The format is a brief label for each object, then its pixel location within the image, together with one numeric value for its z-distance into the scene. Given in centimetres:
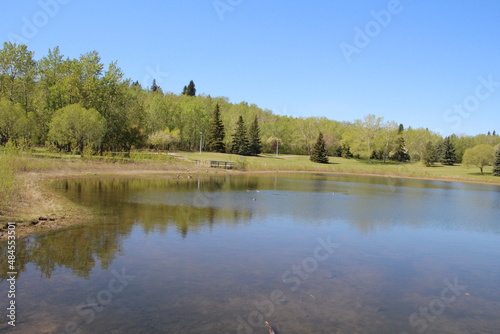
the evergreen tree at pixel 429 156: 9216
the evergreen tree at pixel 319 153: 8400
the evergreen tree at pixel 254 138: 9038
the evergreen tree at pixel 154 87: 15212
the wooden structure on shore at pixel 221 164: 5755
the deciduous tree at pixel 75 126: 4625
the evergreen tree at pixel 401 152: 10450
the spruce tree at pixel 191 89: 14438
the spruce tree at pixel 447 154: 9744
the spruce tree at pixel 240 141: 8762
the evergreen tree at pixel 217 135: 8888
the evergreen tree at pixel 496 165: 7024
